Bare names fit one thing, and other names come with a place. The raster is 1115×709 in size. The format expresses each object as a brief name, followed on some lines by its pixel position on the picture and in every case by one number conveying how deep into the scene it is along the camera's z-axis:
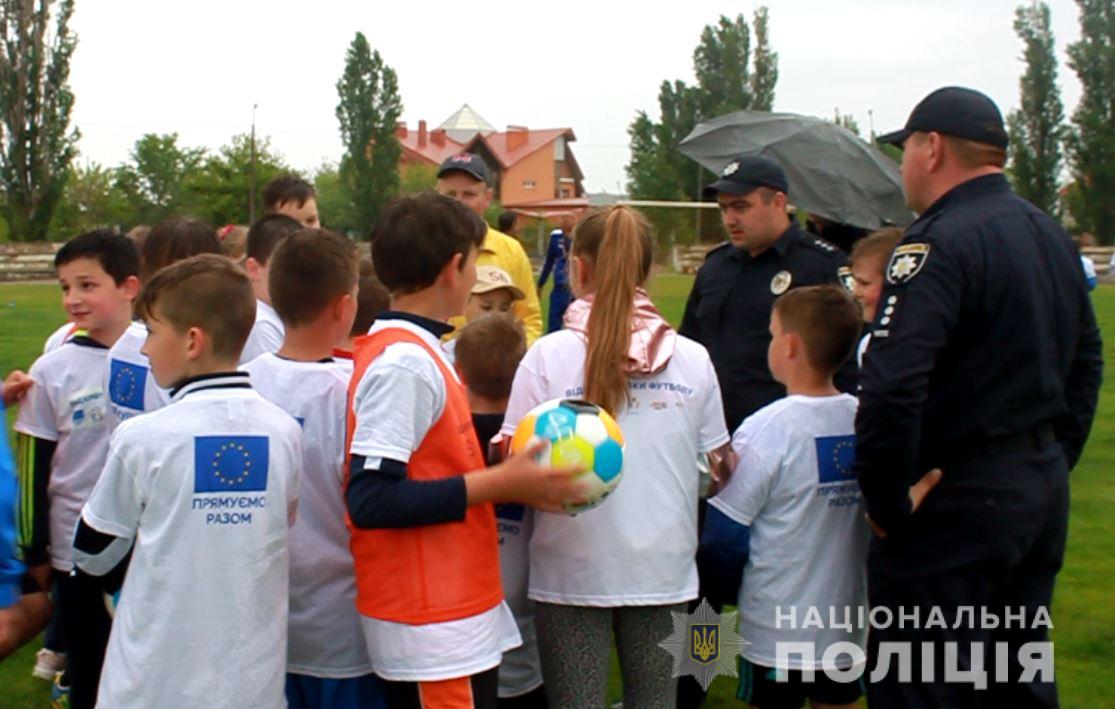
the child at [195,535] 3.03
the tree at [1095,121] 56.03
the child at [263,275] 4.64
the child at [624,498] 3.77
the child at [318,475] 3.47
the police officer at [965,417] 3.51
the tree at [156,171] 74.75
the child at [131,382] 4.00
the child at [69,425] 4.08
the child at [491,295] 5.73
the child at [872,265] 4.95
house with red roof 95.44
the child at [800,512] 4.03
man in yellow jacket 6.20
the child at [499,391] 4.12
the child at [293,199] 6.52
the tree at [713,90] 64.00
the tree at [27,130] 50.19
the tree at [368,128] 64.50
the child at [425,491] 3.01
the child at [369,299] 4.70
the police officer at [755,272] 5.33
